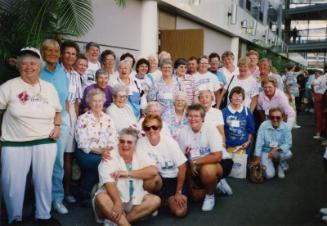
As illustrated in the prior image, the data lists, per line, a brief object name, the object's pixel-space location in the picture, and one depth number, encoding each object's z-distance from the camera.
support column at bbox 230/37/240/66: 14.52
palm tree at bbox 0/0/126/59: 3.50
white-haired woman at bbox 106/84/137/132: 3.96
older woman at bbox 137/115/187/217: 3.61
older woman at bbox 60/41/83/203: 3.81
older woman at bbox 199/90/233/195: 4.34
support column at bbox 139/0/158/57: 6.96
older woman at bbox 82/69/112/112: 3.99
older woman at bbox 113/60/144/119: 4.46
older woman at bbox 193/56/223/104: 5.54
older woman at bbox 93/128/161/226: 3.15
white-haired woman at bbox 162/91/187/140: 4.29
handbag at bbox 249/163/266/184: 4.86
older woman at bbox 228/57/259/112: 5.51
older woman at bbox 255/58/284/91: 5.96
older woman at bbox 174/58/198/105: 5.16
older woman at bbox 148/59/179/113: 4.66
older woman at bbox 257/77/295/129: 5.39
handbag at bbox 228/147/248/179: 4.93
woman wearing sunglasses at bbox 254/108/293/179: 5.16
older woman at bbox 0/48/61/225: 3.09
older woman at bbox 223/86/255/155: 5.00
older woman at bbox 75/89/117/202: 3.70
